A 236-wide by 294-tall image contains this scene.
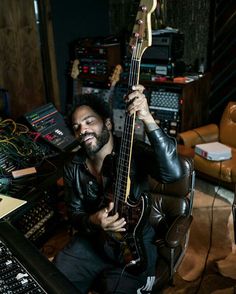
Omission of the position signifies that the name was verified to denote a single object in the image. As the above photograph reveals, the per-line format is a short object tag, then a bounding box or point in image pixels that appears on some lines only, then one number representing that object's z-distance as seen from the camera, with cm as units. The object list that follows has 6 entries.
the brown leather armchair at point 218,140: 286
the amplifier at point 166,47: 327
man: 148
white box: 294
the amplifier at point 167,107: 333
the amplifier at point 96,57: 362
